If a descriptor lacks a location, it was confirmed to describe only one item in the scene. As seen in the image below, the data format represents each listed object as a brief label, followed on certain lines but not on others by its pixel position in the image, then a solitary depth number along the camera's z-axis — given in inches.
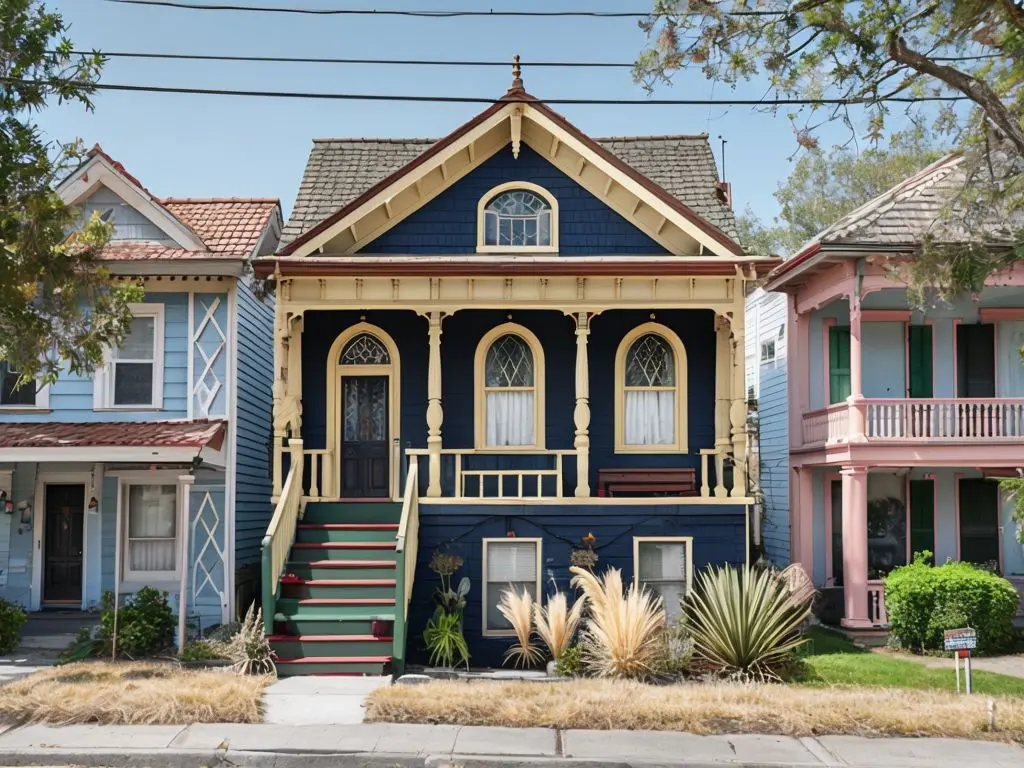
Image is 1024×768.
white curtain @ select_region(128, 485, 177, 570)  655.8
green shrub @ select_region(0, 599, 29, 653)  575.8
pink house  677.3
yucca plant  516.1
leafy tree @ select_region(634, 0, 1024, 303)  460.4
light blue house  641.0
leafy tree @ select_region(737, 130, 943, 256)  1411.2
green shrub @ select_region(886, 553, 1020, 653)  604.4
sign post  432.8
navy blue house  604.7
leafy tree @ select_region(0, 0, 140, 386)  485.1
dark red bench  642.8
